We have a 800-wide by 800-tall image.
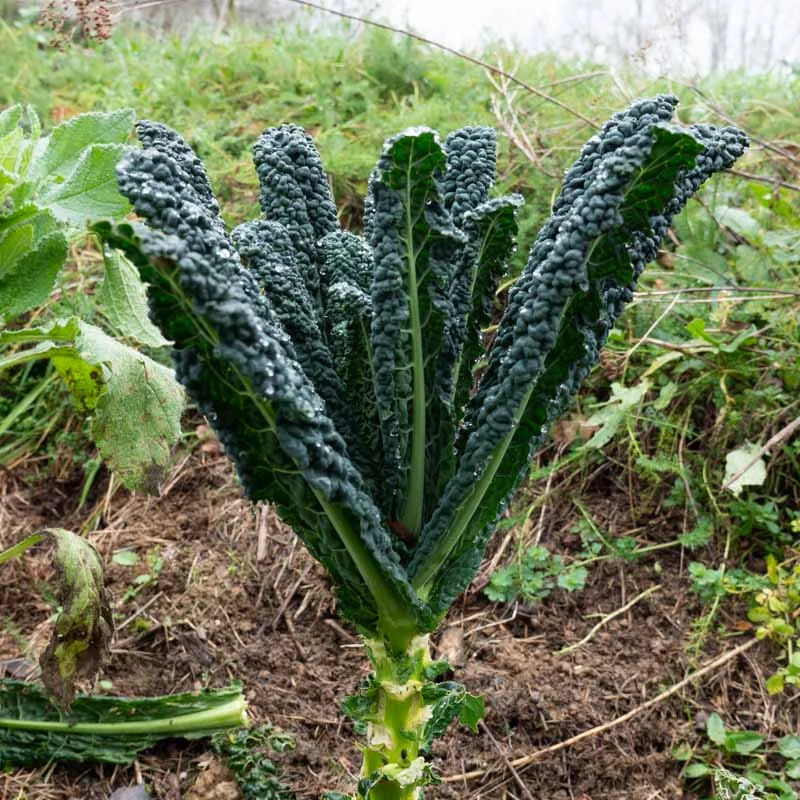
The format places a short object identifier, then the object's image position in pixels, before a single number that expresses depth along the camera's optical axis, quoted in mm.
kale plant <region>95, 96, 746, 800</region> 836
